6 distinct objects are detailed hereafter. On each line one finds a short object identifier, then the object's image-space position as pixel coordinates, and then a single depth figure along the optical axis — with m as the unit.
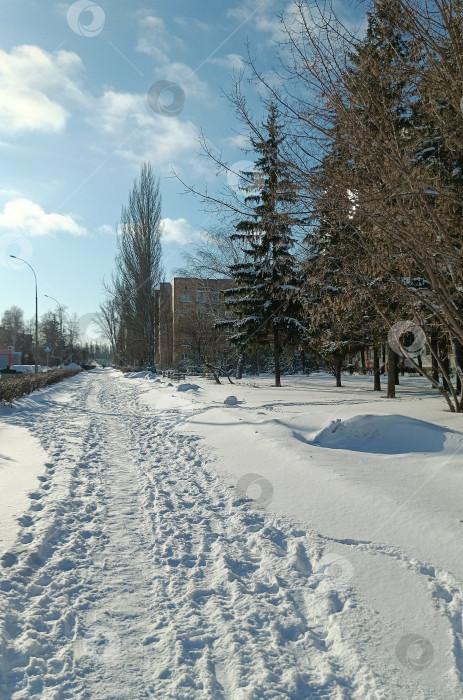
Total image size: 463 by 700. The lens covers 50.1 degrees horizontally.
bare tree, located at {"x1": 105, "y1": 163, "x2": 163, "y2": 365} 43.62
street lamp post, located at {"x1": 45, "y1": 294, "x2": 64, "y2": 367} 79.14
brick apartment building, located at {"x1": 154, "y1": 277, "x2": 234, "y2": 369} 36.69
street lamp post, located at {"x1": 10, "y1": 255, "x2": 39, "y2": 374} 32.90
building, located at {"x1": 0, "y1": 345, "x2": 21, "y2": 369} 71.81
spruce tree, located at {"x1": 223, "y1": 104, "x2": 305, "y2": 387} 25.30
